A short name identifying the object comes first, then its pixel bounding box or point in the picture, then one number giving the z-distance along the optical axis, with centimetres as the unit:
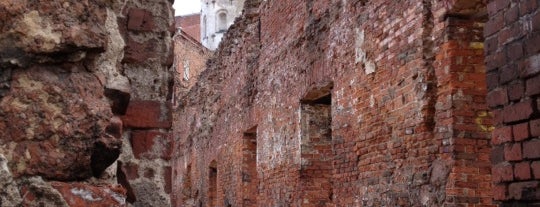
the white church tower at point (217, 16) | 5631
